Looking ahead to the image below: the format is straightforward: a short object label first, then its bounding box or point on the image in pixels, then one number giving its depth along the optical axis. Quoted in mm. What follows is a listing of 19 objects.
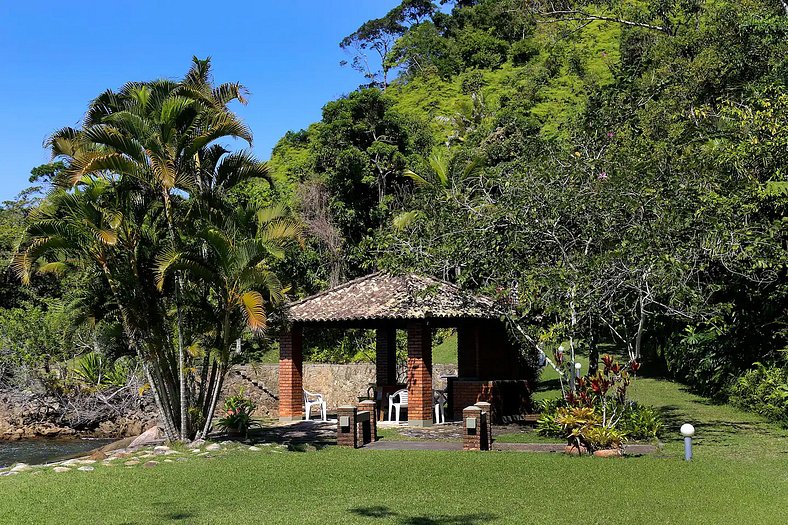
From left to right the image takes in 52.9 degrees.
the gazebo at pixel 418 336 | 18281
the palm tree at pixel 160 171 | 13648
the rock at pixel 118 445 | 16688
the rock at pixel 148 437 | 15766
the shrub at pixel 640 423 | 14609
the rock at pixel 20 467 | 12264
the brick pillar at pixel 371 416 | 15565
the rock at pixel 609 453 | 12633
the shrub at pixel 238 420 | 16172
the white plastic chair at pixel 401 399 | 19578
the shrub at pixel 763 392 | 16391
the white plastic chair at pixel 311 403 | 20214
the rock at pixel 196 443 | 14259
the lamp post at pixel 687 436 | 11827
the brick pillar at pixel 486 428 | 14102
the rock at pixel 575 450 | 12898
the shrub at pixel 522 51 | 62684
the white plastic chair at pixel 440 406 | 19328
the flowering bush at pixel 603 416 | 12820
